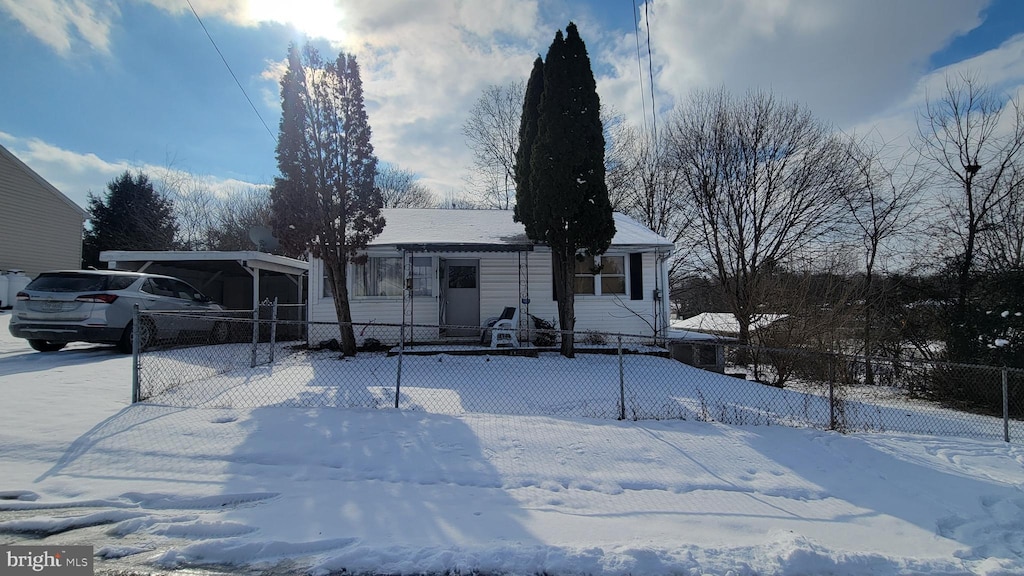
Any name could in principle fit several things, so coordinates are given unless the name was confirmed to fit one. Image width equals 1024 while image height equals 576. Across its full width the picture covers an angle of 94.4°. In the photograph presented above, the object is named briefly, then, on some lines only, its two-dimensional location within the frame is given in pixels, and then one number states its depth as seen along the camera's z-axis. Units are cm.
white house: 1145
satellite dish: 1344
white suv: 791
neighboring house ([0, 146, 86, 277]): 1891
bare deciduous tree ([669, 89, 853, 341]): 1501
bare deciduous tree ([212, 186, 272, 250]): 2861
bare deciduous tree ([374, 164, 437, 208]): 3409
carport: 1139
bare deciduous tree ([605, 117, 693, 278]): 2238
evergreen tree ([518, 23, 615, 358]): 979
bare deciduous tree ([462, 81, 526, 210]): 2672
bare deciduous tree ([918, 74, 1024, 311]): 1109
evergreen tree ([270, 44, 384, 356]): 934
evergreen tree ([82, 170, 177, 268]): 2783
